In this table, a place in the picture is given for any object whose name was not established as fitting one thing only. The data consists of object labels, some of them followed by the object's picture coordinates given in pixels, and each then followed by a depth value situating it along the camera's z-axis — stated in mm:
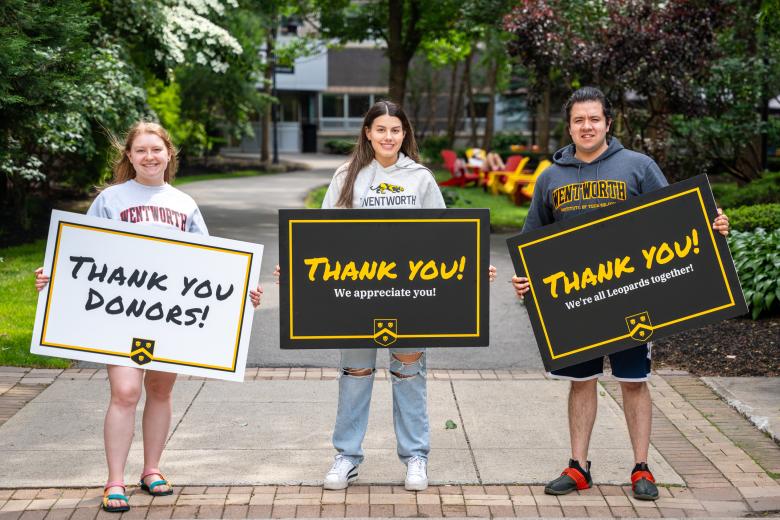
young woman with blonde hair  4562
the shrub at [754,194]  13922
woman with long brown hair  4812
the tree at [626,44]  13773
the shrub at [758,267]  8742
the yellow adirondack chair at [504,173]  23559
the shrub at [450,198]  18109
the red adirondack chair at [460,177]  27166
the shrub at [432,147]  39781
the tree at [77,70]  6938
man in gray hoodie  4695
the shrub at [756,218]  10297
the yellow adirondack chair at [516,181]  21594
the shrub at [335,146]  52141
